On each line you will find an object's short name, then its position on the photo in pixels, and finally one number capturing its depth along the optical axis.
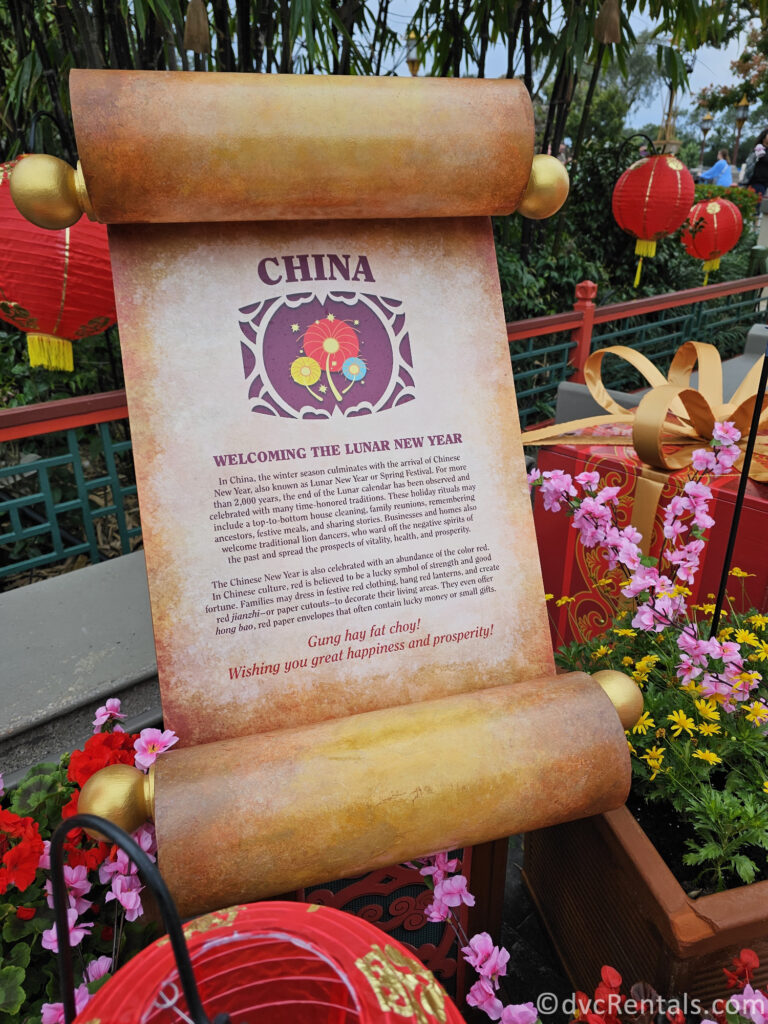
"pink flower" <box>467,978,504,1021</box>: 0.89
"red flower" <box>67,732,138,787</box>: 1.06
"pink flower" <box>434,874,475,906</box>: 1.00
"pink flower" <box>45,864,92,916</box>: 0.97
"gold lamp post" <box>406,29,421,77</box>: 4.78
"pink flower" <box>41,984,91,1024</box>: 0.83
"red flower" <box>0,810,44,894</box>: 0.99
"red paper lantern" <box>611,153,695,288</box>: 3.95
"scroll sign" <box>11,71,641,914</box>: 0.86
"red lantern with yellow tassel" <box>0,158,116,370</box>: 1.86
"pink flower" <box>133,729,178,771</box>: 0.88
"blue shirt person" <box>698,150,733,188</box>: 14.77
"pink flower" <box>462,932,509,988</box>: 0.89
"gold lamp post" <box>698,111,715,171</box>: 24.88
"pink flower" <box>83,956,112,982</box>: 0.95
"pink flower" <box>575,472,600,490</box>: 1.28
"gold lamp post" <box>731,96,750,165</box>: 20.65
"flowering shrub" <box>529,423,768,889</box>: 1.05
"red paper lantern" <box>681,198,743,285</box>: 5.07
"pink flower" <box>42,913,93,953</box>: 0.92
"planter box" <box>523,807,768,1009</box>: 0.96
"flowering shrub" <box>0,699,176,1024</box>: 0.92
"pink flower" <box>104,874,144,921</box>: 0.89
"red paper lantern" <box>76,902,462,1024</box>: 0.59
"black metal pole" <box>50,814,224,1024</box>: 0.45
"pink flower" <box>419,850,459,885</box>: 1.04
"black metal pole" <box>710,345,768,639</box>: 1.11
